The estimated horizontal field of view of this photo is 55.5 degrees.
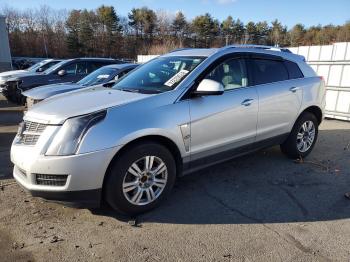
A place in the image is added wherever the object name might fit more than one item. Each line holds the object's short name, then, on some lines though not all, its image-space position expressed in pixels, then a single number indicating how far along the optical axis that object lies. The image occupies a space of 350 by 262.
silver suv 3.12
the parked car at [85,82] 7.01
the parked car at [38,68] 12.37
